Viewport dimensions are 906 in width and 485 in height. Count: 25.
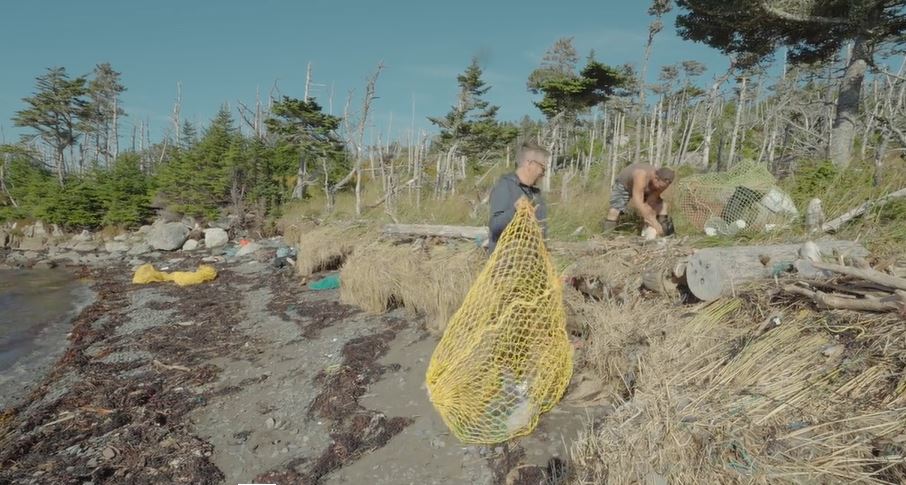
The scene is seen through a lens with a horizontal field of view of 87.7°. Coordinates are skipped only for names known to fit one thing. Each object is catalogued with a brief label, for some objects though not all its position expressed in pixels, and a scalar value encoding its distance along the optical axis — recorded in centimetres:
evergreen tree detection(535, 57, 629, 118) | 1812
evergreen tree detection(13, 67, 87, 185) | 2527
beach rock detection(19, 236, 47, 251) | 1886
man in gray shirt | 333
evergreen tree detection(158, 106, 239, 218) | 1927
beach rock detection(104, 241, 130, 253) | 1738
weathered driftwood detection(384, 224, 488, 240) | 684
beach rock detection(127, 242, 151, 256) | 1661
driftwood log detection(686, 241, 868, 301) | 348
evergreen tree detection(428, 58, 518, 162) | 2291
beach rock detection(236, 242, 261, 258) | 1442
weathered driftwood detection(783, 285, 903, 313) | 257
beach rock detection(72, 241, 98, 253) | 1762
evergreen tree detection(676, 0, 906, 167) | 770
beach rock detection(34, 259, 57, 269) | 1519
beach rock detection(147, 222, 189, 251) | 1692
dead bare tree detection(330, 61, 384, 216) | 1464
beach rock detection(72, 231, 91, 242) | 1956
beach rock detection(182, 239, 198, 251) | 1677
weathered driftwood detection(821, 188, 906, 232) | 483
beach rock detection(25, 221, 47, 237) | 2077
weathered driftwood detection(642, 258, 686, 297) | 392
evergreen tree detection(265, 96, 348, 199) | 1855
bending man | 602
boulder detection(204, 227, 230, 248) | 1706
